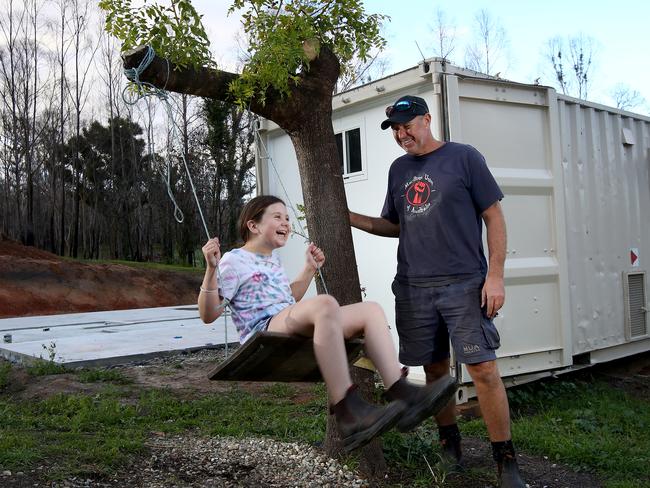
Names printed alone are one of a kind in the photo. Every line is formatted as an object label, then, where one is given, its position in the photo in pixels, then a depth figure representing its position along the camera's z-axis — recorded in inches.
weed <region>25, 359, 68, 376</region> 290.4
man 133.6
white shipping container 218.8
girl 111.2
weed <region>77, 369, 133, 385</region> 276.8
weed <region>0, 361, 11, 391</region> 281.4
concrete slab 333.5
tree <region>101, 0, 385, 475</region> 138.7
